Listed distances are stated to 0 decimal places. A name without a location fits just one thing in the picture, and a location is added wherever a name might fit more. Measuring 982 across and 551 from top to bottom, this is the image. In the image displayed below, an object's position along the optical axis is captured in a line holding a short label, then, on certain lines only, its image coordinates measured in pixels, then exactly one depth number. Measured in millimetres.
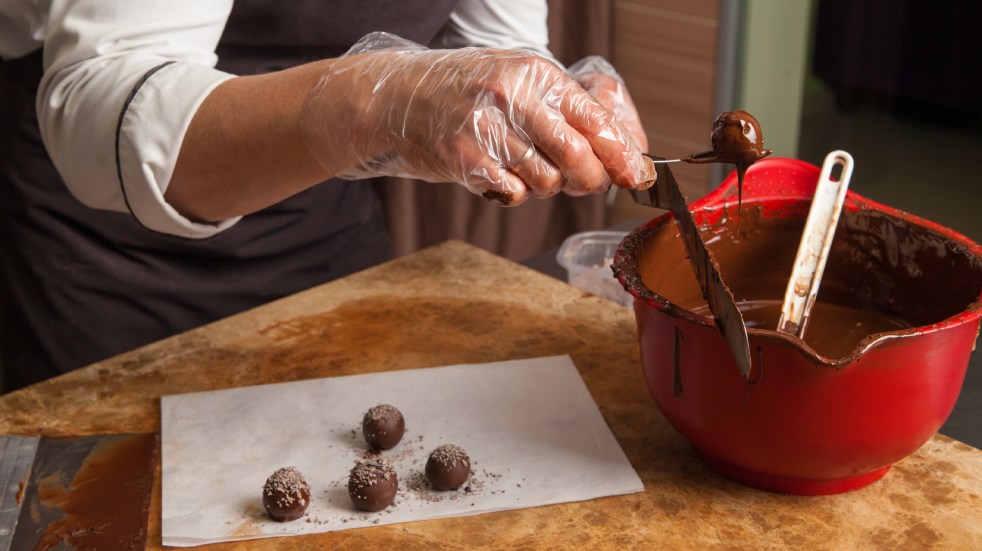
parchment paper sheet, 921
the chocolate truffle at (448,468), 927
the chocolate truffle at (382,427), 999
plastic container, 1393
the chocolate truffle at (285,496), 887
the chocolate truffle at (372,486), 898
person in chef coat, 935
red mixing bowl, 822
